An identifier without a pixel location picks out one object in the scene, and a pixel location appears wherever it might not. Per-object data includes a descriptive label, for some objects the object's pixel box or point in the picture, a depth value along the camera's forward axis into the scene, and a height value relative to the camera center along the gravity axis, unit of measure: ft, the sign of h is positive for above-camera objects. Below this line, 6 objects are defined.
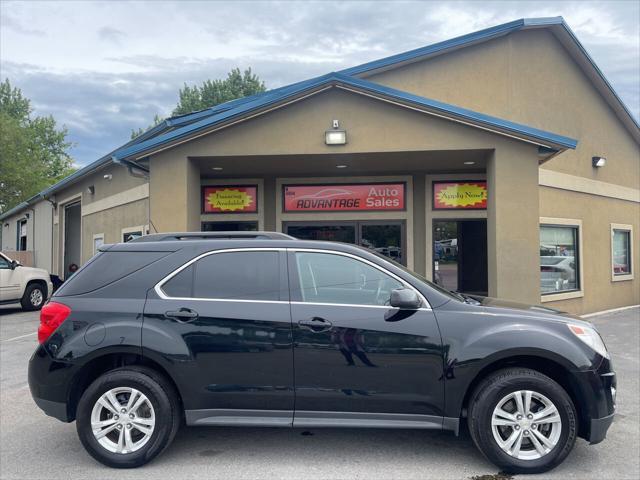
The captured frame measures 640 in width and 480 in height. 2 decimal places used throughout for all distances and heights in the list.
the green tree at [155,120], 169.90 +44.88
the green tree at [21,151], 100.48 +22.77
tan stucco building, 27.81 +5.60
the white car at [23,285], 45.70 -2.73
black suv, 12.87 -2.86
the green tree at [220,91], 136.46 +44.08
